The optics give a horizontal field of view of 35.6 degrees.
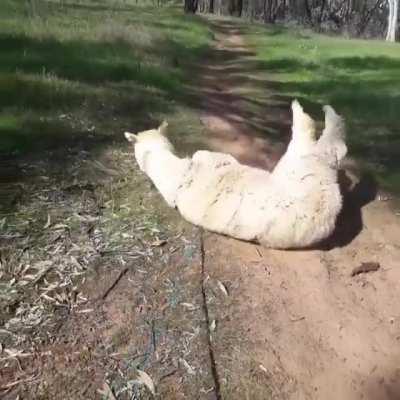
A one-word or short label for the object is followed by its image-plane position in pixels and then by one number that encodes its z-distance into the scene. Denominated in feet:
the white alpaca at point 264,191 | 14.37
